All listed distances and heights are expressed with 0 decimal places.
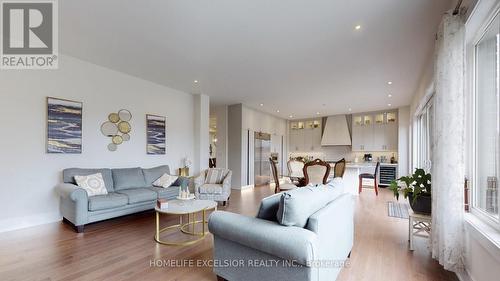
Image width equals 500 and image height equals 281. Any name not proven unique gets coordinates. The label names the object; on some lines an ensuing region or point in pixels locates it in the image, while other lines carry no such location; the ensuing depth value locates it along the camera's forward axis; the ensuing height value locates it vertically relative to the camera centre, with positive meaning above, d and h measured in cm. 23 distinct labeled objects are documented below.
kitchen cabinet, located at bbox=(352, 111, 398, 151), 827 +38
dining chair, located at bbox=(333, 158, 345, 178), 531 -64
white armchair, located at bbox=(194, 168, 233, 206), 492 -105
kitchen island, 642 -102
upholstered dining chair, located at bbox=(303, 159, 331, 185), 477 -64
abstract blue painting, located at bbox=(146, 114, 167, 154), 523 +18
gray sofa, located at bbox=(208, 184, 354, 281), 159 -79
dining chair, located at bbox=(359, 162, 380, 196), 661 -105
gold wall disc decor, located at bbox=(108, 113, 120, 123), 455 +49
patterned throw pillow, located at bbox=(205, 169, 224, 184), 538 -83
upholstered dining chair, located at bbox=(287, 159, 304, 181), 558 -66
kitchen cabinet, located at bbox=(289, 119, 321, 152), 1004 +26
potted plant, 274 -62
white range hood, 912 +40
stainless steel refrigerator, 824 -62
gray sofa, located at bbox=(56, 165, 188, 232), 333 -90
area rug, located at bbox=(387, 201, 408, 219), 442 -143
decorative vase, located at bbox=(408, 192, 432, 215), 272 -76
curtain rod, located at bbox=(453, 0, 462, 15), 198 +120
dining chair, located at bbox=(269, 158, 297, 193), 513 -101
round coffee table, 302 -94
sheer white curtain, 205 -3
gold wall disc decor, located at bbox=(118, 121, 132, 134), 469 +30
